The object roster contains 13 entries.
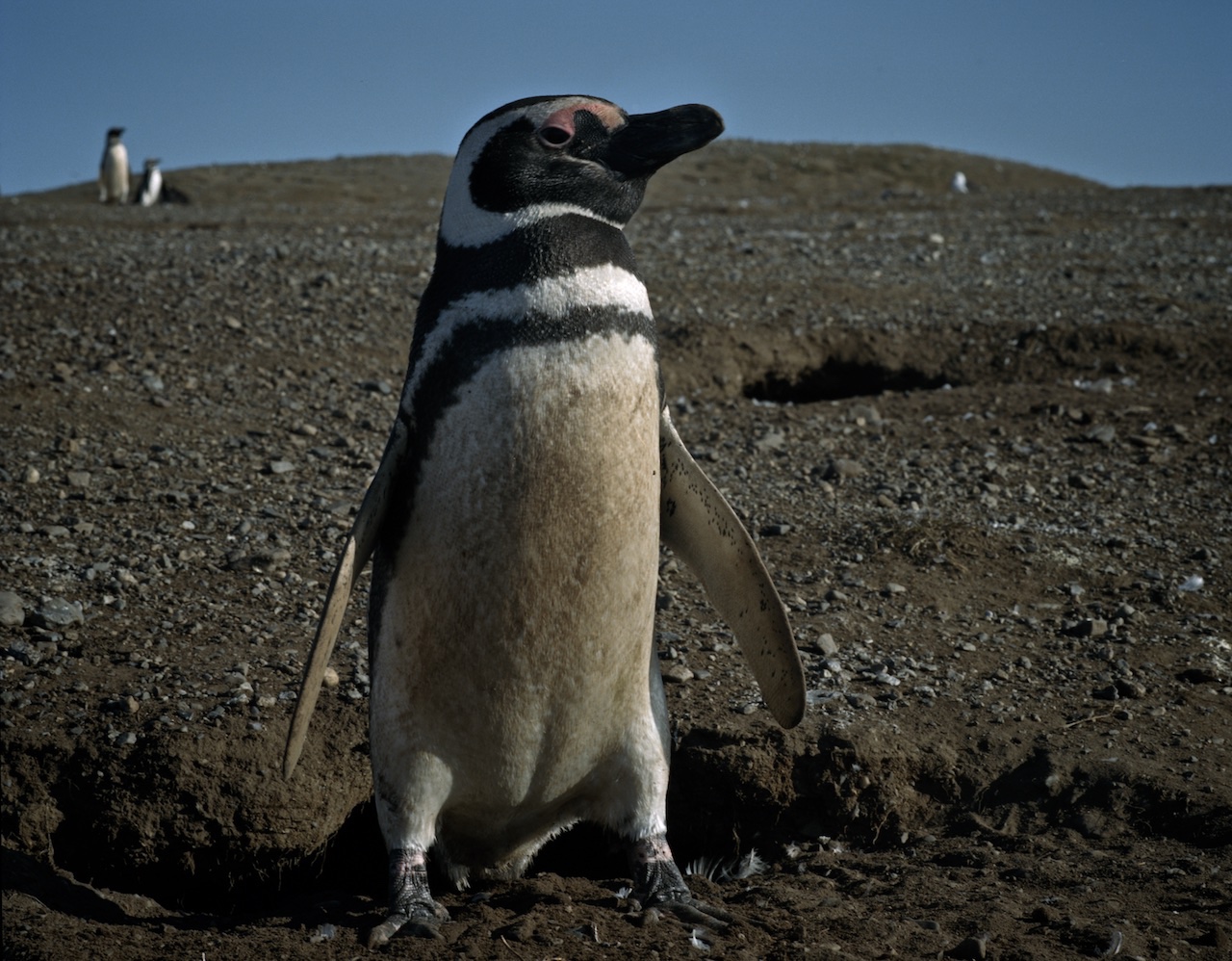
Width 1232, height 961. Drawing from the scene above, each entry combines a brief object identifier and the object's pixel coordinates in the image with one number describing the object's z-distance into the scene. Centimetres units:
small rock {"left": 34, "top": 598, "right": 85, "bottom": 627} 359
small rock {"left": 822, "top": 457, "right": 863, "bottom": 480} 521
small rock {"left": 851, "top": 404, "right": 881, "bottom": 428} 590
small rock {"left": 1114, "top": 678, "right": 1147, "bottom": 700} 353
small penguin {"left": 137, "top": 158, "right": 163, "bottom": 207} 2262
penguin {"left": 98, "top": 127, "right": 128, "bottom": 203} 2331
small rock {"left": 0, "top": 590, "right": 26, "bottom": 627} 358
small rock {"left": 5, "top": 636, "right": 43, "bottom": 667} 341
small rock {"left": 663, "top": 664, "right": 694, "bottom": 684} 357
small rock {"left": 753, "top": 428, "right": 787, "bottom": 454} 552
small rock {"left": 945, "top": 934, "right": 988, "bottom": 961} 236
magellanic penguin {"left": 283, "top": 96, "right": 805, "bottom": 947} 239
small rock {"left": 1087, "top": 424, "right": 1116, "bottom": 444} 562
